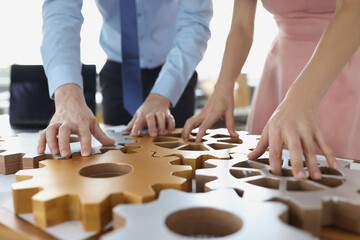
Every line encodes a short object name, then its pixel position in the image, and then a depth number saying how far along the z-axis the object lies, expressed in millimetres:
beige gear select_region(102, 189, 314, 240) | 446
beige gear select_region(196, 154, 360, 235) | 534
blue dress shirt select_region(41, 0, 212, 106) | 1257
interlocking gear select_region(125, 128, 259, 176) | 885
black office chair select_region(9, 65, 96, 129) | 1582
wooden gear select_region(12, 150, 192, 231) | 550
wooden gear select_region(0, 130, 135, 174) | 881
